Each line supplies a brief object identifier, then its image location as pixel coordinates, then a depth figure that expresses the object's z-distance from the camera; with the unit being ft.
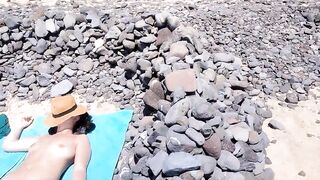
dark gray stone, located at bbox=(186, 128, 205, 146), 7.71
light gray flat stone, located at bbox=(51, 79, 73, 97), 11.70
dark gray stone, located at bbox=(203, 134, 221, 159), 7.65
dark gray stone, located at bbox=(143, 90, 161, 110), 9.80
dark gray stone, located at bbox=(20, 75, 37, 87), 12.12
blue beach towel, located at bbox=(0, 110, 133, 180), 8.92
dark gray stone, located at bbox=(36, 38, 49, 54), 12.76
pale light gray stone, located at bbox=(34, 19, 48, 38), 12.72
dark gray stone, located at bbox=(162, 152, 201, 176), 7.19
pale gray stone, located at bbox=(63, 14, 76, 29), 12.71
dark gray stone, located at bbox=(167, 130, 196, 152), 7.61
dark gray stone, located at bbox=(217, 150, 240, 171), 7.63
